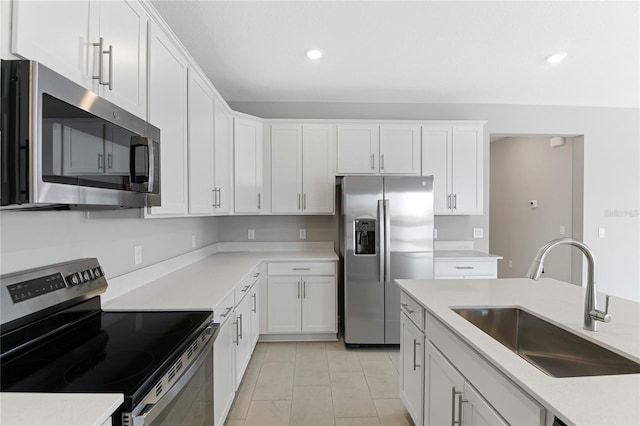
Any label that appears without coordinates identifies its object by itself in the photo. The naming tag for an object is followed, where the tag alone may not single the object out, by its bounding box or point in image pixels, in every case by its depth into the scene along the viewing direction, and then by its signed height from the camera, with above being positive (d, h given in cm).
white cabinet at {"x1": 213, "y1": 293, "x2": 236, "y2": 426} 179 -88
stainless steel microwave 86 +22
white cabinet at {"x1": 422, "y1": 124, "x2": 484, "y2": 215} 373 +58
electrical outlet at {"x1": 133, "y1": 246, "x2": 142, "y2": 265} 209 -26
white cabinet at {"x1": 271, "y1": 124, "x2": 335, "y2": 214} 368 +51
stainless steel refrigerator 325 -33
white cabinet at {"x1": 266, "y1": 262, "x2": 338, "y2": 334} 341 -86
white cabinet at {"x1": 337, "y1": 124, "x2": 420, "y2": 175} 370 +75
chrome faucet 124 -24
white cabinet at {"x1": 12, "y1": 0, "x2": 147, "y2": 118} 94 +59
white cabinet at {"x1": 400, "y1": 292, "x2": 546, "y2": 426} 100 -66
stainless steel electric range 95 -48
